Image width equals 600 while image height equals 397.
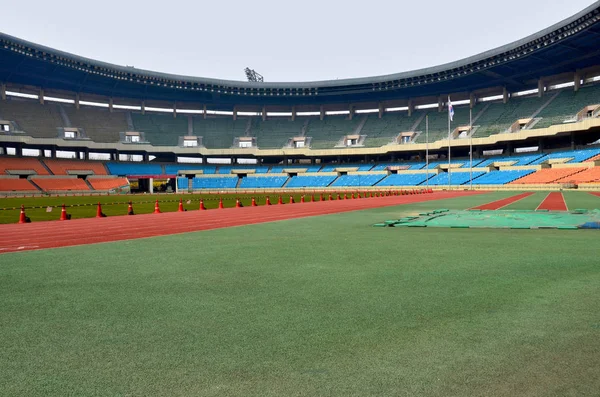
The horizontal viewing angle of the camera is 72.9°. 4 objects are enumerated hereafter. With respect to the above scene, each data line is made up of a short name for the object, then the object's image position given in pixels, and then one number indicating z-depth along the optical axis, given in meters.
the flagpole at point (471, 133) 50.66
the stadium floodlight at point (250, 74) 93.88
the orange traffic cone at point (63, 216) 15.61
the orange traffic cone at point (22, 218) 14.46
